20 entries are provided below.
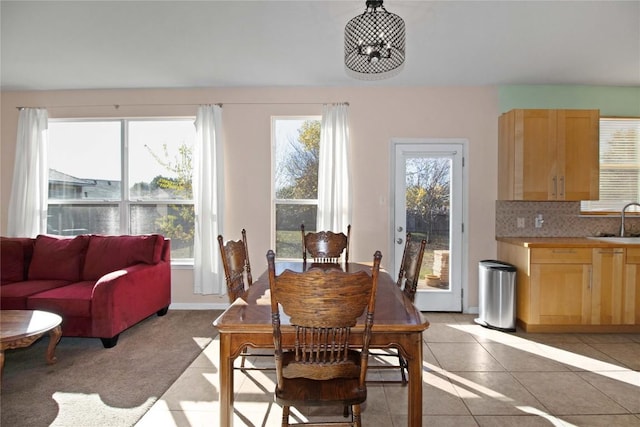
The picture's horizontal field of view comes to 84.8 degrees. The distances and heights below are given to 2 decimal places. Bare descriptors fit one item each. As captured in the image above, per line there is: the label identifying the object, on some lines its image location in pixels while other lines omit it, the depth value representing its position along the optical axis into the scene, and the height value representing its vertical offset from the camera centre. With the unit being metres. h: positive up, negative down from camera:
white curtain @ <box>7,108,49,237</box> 4.51 +0.37
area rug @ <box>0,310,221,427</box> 2.24 -1.31
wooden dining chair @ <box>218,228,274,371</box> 2.21 -0.38
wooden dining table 1.65 -0.62
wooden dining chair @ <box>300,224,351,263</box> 3.34 -0.33
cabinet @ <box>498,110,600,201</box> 3.88 +0.64
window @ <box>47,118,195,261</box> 4.61 +0.33
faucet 4.06 +0.00
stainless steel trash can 3.74 -0.92
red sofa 3.19 -0.75
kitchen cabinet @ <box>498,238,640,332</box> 3.62 -0.75
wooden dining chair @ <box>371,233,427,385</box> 2.30 -0.41
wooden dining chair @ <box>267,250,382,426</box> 1.49 -0.57
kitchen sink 3.69 -0.30
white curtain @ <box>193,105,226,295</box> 4.35 +0.10
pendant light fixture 2.09 +1.05
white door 4.36 +0.03
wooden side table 2.38 -0.87
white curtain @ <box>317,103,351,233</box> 4.24 +0.41
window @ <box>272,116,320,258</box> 4.50 +0.40
